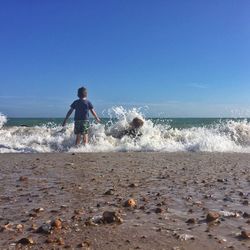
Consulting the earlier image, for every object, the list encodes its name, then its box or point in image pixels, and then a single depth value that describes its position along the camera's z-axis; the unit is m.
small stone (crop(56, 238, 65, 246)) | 2.29
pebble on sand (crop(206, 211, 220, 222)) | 2.75
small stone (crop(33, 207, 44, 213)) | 2.97
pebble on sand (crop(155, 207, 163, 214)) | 2.95
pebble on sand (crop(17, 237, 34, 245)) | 2.30
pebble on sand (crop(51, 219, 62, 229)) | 2.54
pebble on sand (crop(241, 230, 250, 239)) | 2.41
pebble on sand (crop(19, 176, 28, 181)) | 4.31
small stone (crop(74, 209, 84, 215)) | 2.90
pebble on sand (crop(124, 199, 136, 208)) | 3.11
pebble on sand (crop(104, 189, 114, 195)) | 3.58
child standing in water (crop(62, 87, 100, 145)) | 8.16
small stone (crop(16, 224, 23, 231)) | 2.55
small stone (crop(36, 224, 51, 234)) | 2.47
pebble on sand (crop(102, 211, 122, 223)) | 2.69
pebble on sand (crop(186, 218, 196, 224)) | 2.70
